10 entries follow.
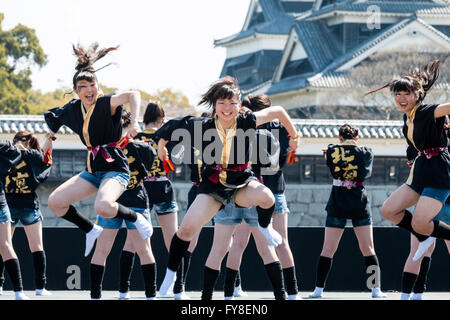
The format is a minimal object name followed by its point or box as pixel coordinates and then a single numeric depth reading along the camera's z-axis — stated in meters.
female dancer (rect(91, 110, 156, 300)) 14.74
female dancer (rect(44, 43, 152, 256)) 13.06
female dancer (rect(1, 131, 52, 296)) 16.48
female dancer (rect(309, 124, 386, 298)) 17.03
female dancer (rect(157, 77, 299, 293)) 12.43
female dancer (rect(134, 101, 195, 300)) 15.85
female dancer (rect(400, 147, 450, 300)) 14.64
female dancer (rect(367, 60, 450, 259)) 13.07
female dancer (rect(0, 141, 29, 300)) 14.78
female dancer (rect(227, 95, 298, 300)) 14.92
